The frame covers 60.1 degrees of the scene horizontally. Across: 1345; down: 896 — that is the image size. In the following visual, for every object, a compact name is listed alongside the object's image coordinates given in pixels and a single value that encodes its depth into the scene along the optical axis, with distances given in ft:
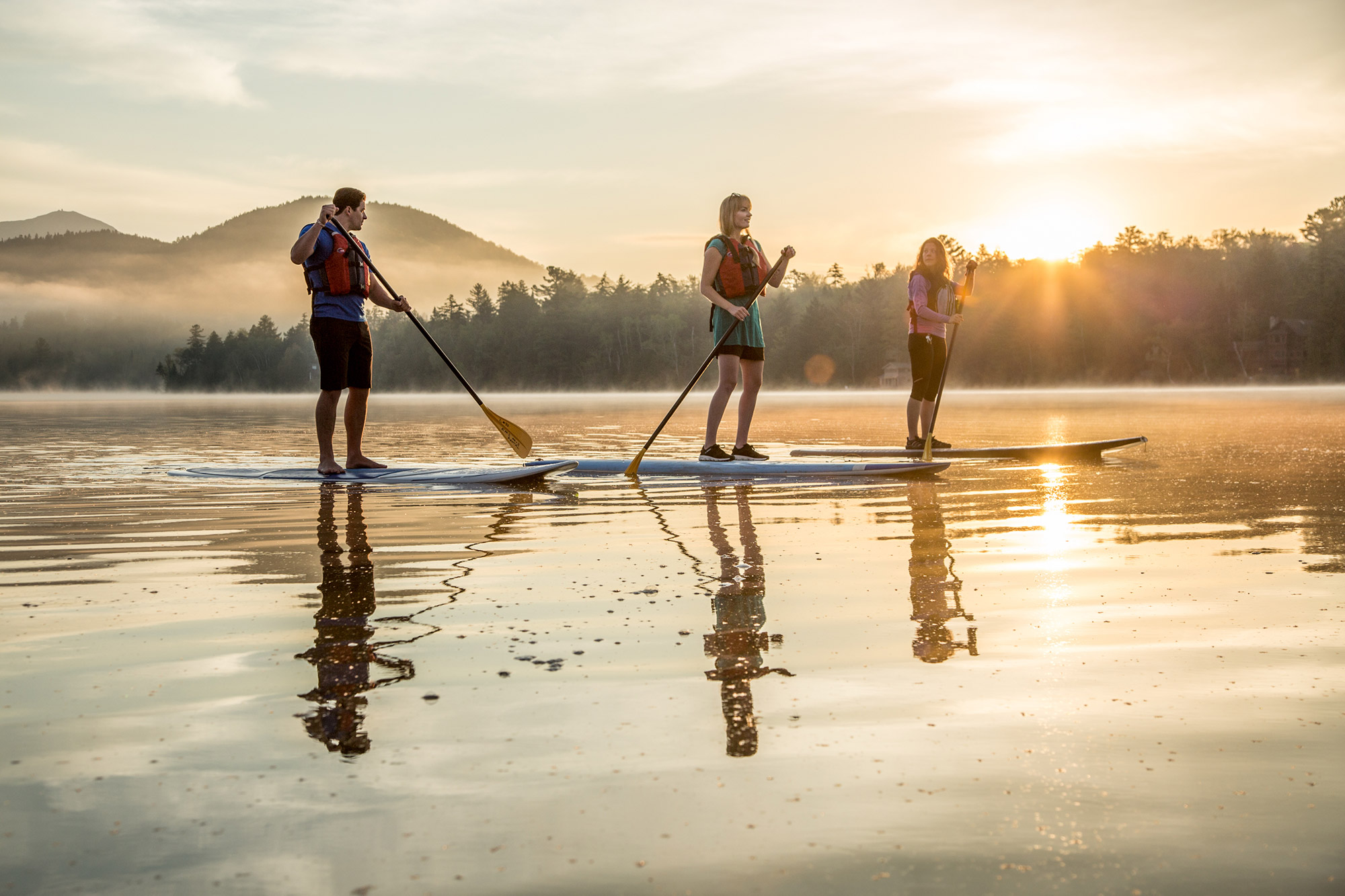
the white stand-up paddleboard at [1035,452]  33.45
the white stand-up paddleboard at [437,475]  26.71
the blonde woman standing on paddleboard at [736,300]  30.63
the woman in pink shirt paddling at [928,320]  33.73
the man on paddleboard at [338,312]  27.68
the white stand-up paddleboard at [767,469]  28.02
